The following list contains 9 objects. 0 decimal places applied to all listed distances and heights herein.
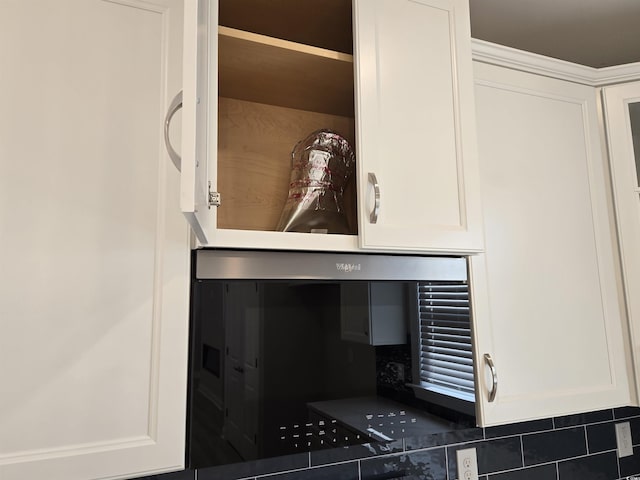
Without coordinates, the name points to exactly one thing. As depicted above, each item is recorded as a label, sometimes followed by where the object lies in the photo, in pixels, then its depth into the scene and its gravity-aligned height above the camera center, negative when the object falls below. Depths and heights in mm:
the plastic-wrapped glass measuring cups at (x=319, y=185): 1114 +290
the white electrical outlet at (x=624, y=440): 1652 -554
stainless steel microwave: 870 -115
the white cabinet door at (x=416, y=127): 1001 +397
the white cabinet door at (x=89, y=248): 774 +104
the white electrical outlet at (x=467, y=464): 1403 -534
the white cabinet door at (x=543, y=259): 1175 +92
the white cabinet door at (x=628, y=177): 1327 +345
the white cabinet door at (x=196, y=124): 553 +241
